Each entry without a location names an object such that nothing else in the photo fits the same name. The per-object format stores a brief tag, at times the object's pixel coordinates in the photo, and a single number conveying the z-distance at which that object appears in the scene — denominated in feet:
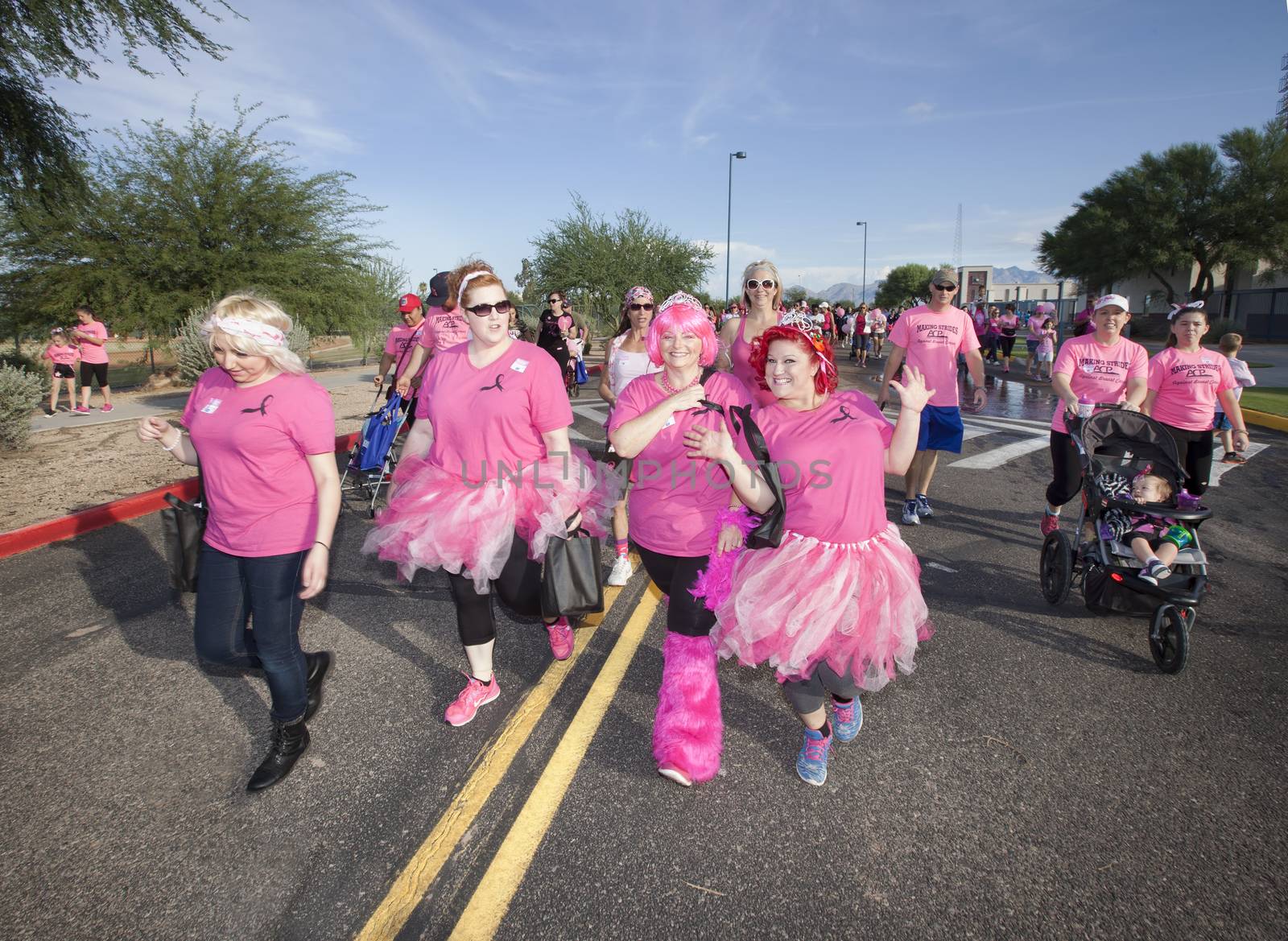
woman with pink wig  10.17
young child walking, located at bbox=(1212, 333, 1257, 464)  25.04
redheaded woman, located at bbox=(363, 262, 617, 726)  10.57
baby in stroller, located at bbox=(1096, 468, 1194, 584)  13.99
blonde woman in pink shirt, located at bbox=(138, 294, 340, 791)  9.68
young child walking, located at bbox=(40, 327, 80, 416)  42.57
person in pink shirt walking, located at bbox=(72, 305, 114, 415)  41.68
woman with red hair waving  9.11
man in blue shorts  21.39
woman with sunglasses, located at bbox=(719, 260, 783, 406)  19.29
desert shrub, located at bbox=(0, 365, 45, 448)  29.96
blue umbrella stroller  22.97
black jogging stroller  13.16
